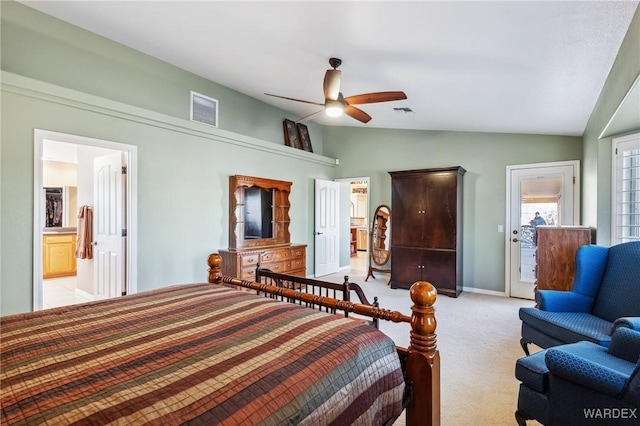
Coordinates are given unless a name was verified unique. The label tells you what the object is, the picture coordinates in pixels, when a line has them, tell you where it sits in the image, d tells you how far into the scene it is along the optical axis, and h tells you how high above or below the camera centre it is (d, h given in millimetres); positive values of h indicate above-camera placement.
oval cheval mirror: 6336 -487
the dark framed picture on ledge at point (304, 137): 6414 +1534
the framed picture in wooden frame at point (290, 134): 6012 +1507
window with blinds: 3037 +233
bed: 878 -527
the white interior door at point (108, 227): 3746 -185
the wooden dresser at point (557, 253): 3441 -446
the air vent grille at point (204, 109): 4473 +1489
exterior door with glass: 4637 +92
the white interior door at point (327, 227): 6445 -313
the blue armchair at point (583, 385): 1415 -847
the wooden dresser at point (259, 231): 4594 -302
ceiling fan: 3031 +1160
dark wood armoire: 5090 -252
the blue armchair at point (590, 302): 2456 -751
